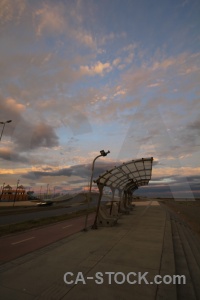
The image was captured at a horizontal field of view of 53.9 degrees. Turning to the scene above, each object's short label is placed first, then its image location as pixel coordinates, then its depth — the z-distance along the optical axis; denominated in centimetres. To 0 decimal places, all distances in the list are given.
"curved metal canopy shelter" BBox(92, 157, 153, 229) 1460
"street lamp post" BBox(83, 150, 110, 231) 1304
